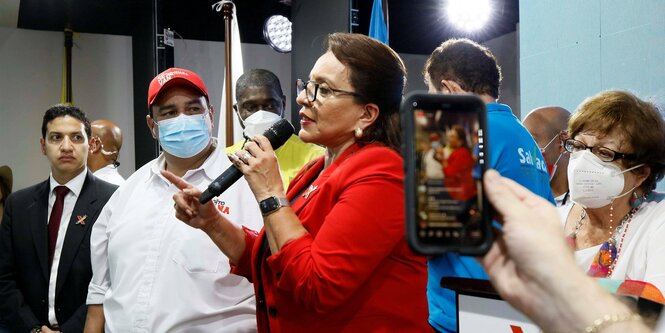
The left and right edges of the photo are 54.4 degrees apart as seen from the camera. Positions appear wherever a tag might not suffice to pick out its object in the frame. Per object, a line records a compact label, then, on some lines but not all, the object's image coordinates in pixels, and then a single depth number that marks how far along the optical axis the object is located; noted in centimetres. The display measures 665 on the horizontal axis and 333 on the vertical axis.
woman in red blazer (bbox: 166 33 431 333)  135
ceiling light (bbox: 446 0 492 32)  656
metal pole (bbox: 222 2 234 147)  512
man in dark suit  290
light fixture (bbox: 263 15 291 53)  639
